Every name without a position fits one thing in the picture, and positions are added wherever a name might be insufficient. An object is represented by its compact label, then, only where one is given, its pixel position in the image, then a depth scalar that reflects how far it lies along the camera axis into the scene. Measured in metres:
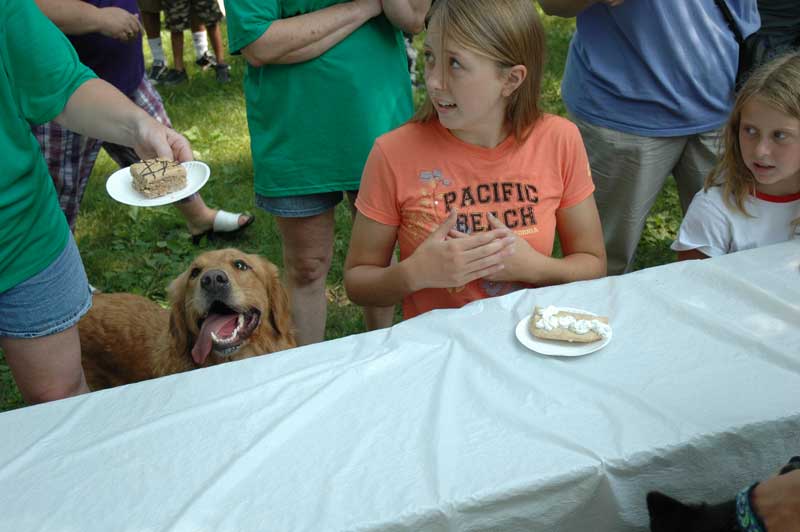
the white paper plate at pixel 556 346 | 1.62
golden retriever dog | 2.40
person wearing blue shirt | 2.47
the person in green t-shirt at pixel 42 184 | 1.84
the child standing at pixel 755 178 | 2.14
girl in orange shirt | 1.93
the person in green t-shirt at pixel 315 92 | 2.33
